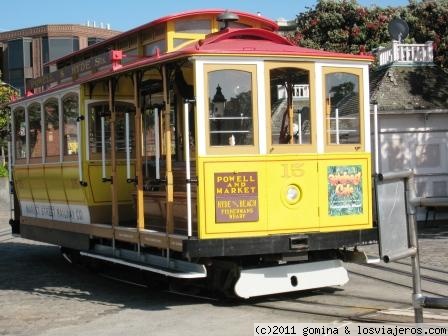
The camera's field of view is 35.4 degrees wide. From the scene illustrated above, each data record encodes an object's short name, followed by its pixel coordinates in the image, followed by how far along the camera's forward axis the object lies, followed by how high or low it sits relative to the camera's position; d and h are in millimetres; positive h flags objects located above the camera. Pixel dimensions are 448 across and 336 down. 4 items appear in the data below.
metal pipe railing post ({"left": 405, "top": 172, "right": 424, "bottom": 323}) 4691 -678
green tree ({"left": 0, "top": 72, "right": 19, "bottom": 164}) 31145 +2550
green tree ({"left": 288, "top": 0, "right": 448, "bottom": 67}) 28859 +5140
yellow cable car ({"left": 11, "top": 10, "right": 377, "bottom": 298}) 8086 -75
